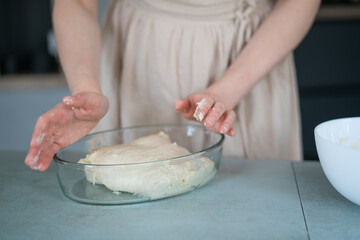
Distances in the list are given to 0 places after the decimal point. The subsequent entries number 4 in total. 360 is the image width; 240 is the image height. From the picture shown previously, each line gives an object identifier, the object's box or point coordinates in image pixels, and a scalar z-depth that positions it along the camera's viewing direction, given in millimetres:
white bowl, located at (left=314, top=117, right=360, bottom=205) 535
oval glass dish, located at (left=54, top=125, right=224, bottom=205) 625
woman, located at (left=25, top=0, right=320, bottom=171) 908
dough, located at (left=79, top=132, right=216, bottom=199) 625
